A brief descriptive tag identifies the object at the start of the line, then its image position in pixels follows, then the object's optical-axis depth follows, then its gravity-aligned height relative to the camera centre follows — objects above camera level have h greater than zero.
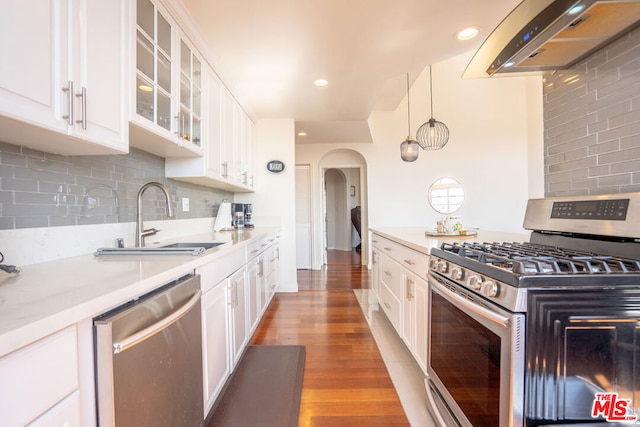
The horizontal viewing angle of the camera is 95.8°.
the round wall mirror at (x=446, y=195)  5.72 +0.34
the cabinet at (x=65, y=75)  0.83 +0.47
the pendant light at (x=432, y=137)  4.29 +1.22
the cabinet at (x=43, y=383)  0.53 -0.34
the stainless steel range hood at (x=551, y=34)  1.02 +0.73
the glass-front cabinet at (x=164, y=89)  1.47 +0.75
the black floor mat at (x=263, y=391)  1.57 -1.11
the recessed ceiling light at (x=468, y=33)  2.04 +1.29
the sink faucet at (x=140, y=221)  1.64 -0.04
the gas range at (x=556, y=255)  0.89 -0.17
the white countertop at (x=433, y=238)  1.73 -0.18
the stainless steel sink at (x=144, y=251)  1.40 -0.18
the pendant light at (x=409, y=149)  3.73 +0.82
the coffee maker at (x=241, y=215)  3.48 -0.02
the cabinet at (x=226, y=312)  1.44 -0.62
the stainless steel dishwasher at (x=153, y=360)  0.76 -0.46
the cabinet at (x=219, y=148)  2.23 +0.62
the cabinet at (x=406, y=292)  1.72 -0.57
